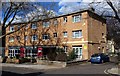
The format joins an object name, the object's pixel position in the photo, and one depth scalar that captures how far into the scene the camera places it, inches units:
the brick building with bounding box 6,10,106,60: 548.5
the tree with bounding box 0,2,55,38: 484.4
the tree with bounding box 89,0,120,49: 322.6
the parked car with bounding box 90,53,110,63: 485.6
